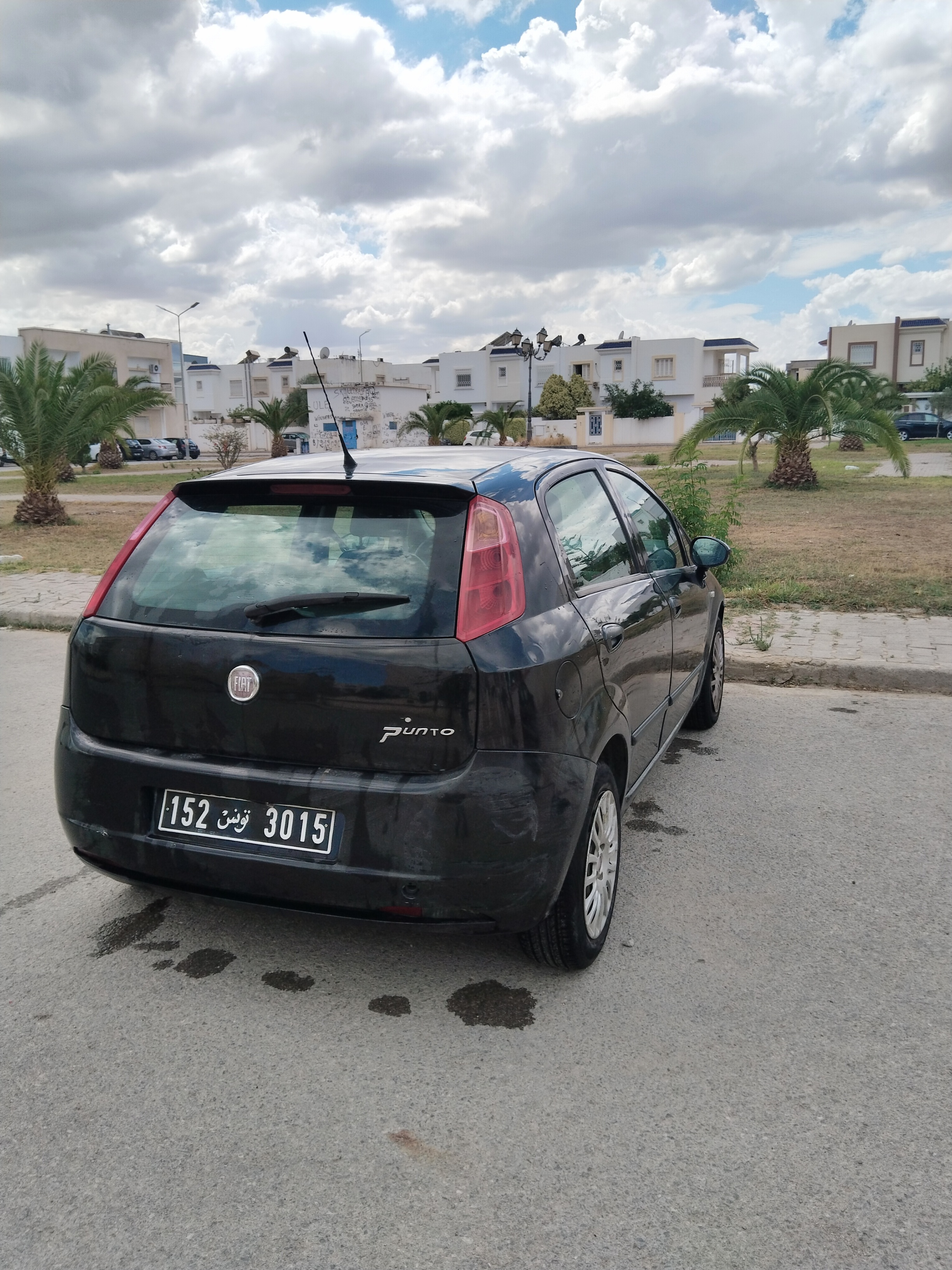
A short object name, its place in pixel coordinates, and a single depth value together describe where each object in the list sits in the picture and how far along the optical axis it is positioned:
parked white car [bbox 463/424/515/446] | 47.59
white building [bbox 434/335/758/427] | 78.62
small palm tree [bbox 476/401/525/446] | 43.28
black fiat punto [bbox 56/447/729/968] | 2.84
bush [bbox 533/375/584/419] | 72.31
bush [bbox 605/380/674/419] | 65.38
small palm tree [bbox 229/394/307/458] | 42.62
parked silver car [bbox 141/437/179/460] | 61.09
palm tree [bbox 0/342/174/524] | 18.41
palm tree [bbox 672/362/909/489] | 21.48
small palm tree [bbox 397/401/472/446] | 42.34
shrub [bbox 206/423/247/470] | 33.69
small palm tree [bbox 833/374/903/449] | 21.62
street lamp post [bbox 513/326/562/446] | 36.78
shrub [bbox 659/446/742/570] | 8.98
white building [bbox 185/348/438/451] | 64.38
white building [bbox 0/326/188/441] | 74.50
